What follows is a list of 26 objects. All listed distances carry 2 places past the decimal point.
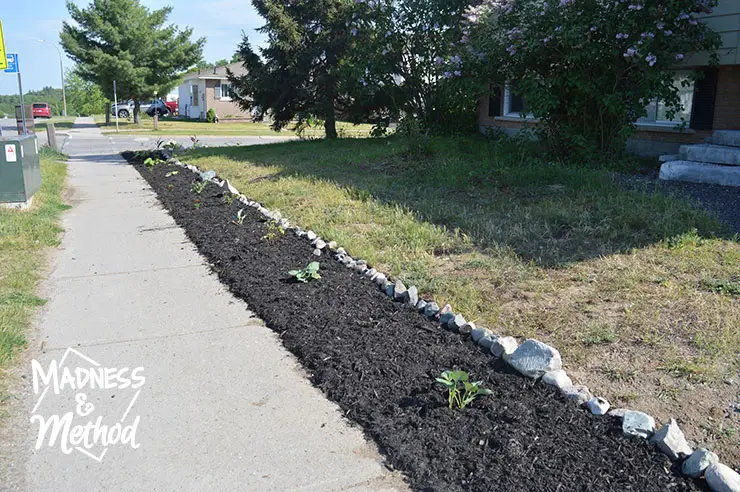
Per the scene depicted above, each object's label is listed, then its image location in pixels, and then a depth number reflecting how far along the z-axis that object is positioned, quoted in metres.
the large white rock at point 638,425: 3.19
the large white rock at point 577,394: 3.54
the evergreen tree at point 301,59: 17.39
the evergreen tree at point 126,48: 37.94
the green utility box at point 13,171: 9.11
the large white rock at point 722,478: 2.74
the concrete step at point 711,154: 8.80
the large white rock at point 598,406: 3.42
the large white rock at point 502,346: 4.07
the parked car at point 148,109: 51.25
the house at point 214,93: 46.56
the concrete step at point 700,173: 8.35
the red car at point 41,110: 53.31
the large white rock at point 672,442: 3.03
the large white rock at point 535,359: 3.81
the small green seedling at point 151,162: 15.34
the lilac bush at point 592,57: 9.16
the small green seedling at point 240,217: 8.06
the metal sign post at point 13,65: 12.05
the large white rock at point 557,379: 3.68
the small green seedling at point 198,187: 10.70
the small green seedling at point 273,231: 7.22
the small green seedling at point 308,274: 5.82
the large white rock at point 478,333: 4.35
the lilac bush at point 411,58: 13.98
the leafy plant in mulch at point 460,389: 3.57
